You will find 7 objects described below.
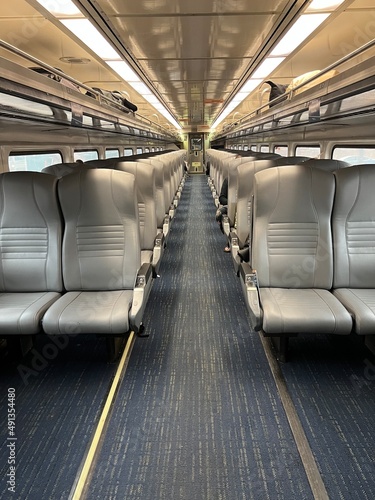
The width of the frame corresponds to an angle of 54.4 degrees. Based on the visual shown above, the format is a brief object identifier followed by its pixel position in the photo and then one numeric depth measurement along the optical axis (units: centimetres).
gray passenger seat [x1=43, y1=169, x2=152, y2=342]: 293
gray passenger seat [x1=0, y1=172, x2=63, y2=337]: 290
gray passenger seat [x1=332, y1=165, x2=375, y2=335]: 287
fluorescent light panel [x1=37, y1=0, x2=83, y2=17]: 260
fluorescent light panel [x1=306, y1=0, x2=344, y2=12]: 264
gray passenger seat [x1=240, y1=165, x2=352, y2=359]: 291
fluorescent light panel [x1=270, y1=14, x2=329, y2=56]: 302
